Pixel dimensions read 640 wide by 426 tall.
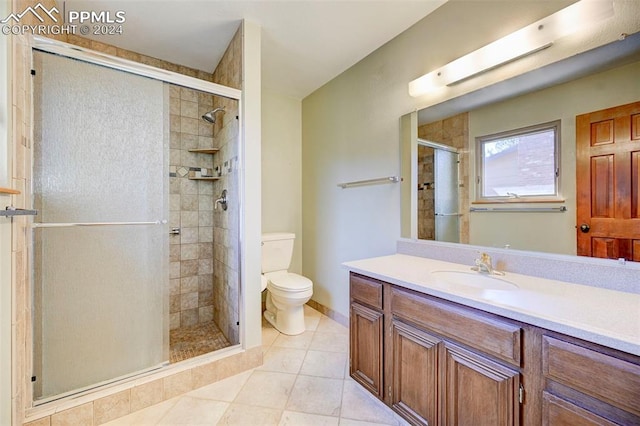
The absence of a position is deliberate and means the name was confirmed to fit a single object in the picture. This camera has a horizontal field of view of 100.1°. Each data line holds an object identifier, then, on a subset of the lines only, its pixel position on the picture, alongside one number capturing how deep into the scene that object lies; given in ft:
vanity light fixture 3.86
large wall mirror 3.79
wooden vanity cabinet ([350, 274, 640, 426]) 2.50
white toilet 7.60
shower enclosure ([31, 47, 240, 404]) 4.63
